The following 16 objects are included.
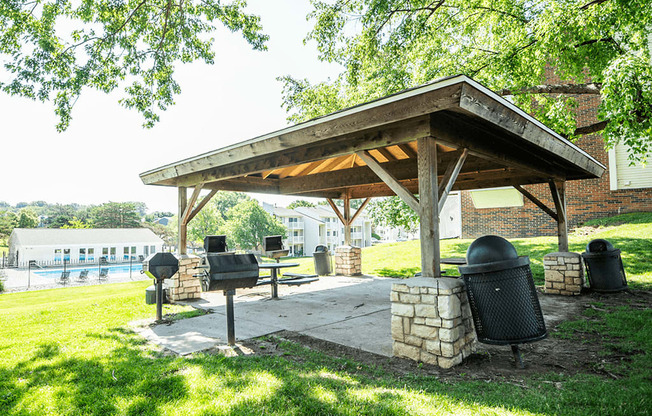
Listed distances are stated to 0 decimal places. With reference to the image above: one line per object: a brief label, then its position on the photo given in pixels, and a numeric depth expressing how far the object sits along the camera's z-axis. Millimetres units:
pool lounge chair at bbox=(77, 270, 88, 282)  23128
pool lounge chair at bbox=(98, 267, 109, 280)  24056
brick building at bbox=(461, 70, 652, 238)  12258
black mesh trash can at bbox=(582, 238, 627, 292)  6641
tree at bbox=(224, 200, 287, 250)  40500
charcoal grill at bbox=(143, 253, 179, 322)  5199
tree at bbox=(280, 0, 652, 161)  6094
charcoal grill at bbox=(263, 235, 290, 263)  10094
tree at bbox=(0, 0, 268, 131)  8039
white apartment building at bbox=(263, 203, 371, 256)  49000
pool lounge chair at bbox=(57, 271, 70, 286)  22172
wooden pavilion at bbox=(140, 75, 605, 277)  3277
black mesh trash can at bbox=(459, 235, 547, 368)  3246
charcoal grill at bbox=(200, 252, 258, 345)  3867
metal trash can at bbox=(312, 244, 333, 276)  11031
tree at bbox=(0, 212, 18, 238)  51156
